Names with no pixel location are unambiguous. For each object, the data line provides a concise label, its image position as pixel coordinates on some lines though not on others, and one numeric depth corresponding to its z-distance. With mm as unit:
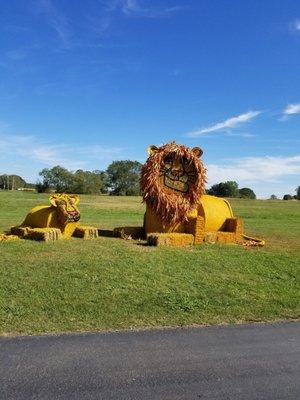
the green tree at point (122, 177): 83812
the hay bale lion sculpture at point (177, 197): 13812
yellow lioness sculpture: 13814
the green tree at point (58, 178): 75000
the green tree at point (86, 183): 73938
